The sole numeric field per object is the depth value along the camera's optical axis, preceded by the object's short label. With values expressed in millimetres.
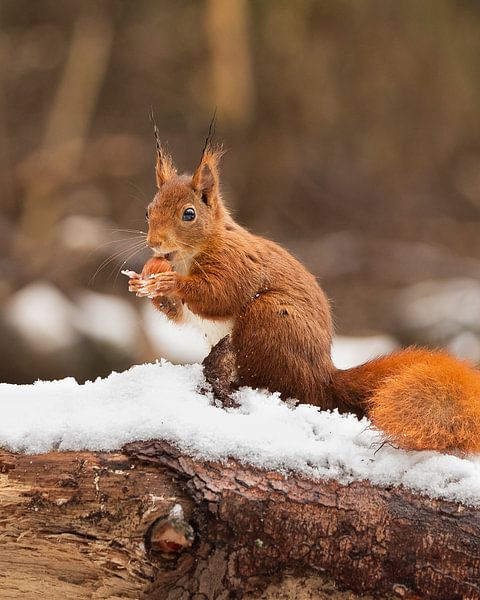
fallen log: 4379
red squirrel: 4494
